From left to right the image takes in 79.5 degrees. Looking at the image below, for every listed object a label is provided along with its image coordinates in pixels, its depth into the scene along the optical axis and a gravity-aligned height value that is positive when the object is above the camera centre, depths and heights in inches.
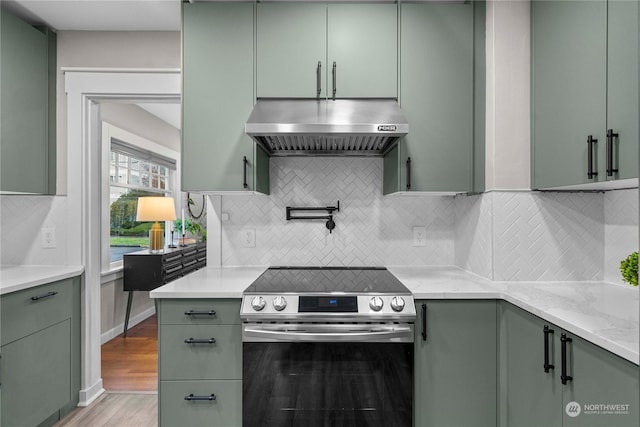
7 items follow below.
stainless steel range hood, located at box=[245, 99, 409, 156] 76.4 +17.8
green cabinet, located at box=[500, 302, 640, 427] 43.0 -22.8
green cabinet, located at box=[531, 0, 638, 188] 55.2 +20.1
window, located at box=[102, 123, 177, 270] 154.9 +12.0
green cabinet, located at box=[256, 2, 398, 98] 85.7 +35.1
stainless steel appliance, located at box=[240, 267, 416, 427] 70.5 -27.1
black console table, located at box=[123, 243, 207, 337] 150.4 -23.6
